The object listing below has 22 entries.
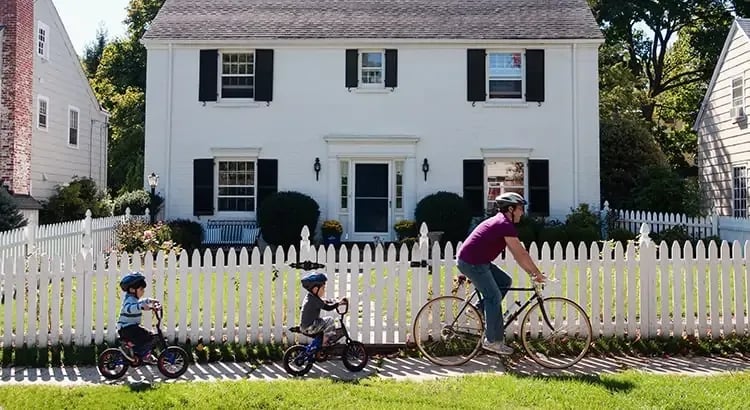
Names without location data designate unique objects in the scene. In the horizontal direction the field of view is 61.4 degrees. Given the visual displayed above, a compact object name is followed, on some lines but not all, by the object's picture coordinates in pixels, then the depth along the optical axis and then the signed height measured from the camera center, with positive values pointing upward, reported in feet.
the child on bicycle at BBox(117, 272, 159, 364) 19.19 -2.90
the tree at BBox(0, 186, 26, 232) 41.50 +0.28
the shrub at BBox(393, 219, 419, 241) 52.42 -0.70
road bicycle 20.99 -3.73
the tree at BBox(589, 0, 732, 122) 94.94 +30.69
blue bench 53.62 -1.04
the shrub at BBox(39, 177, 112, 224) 62.80 +1.41
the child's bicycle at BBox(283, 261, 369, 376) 19.61 -4.22
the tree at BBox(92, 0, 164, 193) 95.38 +20.98
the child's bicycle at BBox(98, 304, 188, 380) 18.93 -4.26
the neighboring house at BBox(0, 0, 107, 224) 57.98 +11.57
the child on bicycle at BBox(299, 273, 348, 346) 20.11 -2.94
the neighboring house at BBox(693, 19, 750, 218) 57.98 +9.02
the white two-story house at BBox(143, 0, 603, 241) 55.11 +9.02
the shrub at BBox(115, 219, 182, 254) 41.69 -1.18
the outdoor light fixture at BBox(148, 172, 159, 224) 52.60 +2.74
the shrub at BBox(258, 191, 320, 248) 51.75 +0.17
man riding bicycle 20.03 -1.23
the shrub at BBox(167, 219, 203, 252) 50.62 -1.07
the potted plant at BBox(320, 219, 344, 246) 52.95 -0.90
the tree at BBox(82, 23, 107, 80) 139.13 +37.54
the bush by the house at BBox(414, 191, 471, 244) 51.52 +0.39
